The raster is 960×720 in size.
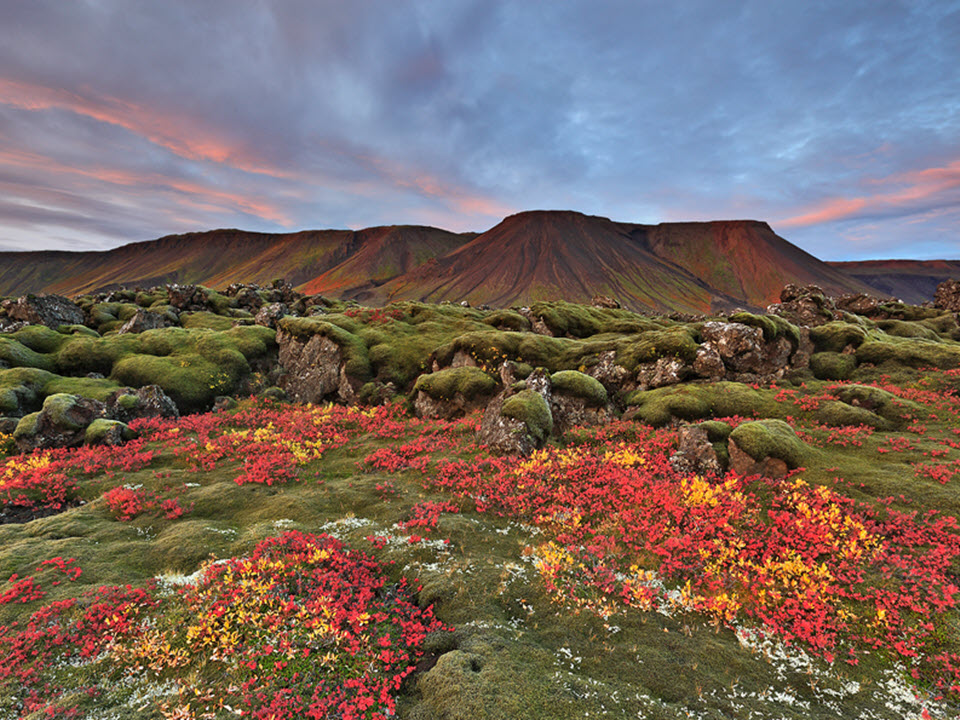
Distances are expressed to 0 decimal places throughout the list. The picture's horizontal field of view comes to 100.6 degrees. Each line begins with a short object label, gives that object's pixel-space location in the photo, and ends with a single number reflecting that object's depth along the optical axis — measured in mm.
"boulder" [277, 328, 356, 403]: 38469
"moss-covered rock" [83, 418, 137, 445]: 24188
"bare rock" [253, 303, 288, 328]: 50469
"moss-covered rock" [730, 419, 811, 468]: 17766
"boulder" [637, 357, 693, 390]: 30562
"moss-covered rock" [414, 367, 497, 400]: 31562
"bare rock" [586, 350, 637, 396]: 32062
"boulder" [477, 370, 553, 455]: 22859
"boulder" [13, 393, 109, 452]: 23781
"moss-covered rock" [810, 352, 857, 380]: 32438
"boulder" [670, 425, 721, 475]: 18780
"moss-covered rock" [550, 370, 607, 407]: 28250
